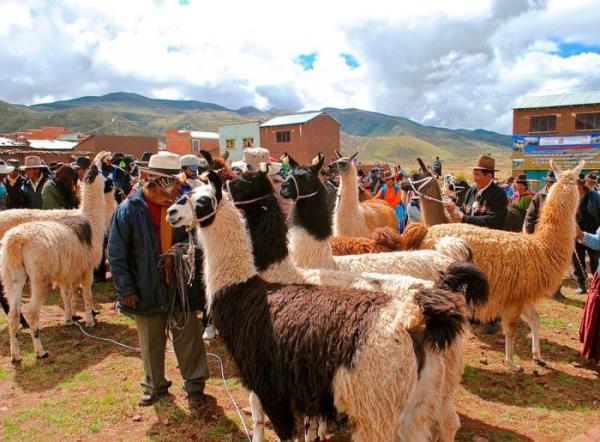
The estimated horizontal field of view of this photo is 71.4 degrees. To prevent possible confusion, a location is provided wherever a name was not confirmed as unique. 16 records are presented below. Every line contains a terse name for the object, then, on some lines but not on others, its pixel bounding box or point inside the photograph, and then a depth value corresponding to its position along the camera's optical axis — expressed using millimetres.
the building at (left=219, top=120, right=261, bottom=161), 46438
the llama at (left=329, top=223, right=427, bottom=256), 4574
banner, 33906
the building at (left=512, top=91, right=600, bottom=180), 34875
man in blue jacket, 3482
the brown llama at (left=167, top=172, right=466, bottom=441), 1985
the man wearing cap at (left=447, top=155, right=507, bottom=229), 5184
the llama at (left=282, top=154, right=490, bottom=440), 3801
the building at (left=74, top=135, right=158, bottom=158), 39062
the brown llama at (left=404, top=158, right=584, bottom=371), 4465
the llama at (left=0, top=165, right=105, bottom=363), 4840
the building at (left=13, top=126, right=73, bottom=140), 54878
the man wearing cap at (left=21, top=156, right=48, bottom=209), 8445
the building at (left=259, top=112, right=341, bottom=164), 46000
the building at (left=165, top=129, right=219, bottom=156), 52688
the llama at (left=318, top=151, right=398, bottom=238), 6289
